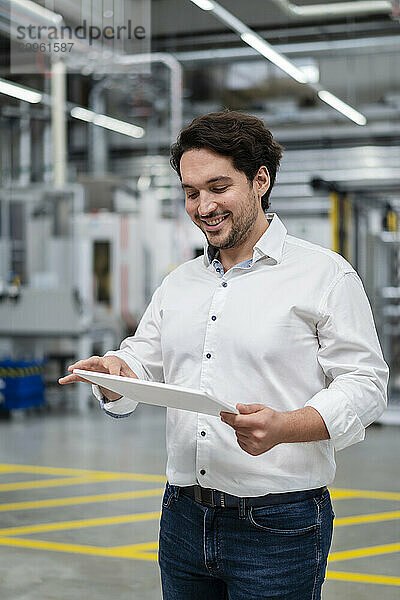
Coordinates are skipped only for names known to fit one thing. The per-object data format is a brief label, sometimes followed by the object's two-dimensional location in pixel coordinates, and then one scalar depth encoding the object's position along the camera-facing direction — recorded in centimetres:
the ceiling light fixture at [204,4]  748
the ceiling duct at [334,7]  762
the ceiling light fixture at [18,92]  1024
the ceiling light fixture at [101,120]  1245
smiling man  148
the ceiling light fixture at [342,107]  1116
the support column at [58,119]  1018
